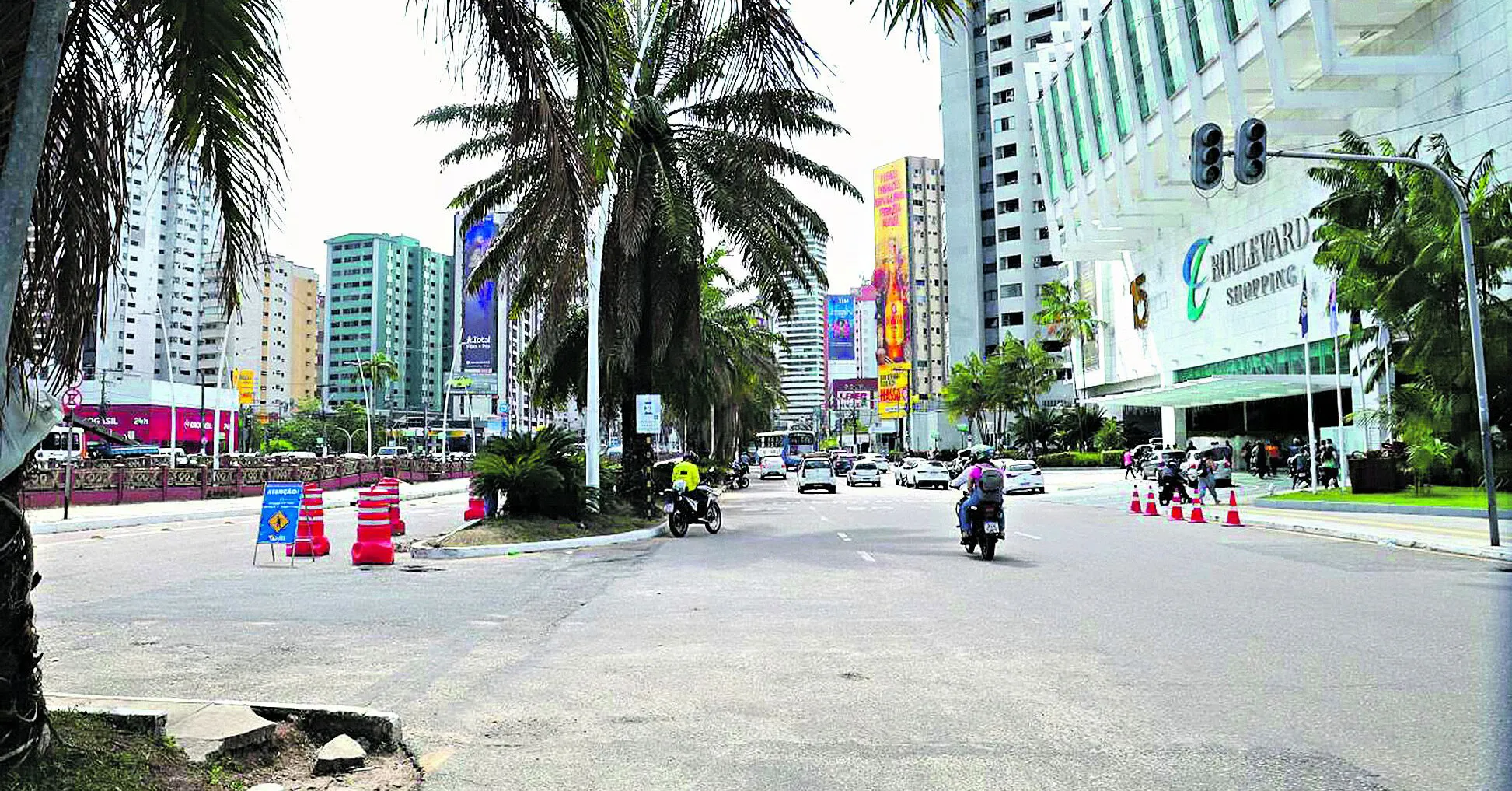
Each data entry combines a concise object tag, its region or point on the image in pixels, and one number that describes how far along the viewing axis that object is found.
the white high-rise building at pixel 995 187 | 104.94
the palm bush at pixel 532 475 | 19.92
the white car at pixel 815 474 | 48.22
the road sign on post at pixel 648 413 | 22.80
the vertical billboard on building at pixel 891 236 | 153.75
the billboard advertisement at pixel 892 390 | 113.44
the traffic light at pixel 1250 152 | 15.77
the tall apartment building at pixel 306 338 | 140.25
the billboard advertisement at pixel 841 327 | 133.62
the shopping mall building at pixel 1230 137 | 37.12
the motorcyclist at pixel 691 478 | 21.44
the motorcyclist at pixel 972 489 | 16.14
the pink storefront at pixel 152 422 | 88.88
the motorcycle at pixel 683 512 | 21.28
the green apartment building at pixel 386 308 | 127.81
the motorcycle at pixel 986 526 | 15.69
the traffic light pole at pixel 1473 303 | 17.08
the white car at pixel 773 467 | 73.69
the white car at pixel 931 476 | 53.19
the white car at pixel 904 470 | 58.03
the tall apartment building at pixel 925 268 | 159.50
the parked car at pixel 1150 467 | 49.88
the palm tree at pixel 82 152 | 3.84
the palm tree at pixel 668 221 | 21.83
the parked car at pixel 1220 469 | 37.25
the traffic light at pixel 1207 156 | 15.46
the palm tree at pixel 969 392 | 89.09
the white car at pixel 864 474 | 58.31
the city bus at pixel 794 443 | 106.12
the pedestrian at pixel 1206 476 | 31.45
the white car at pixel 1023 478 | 45.34
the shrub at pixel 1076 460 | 69.44
